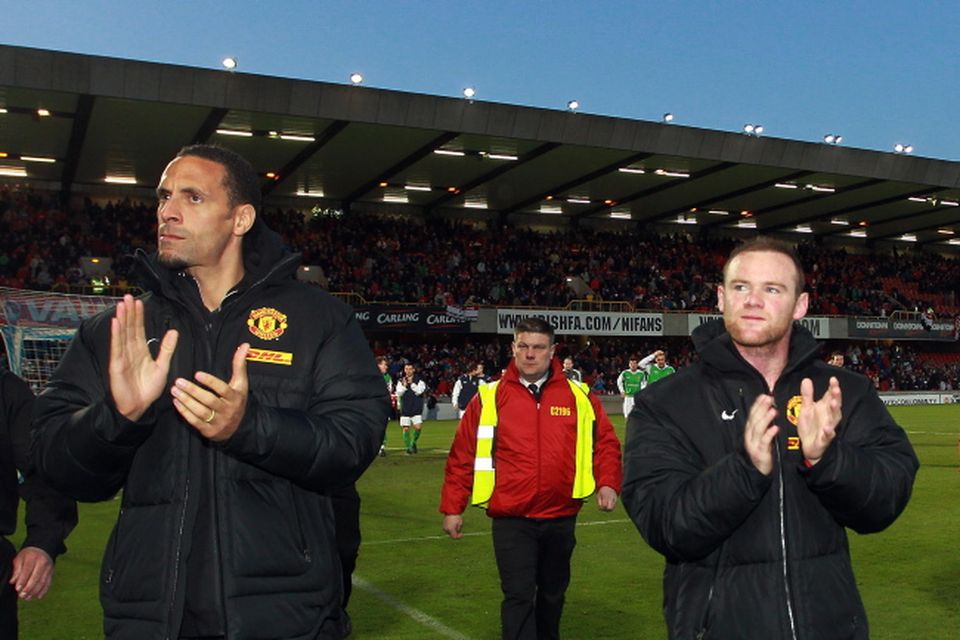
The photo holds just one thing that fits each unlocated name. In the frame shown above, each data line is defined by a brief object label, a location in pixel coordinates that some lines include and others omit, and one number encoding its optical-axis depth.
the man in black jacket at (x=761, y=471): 2.91
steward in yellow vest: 5.99
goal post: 16.12
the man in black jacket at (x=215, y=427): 2.70
